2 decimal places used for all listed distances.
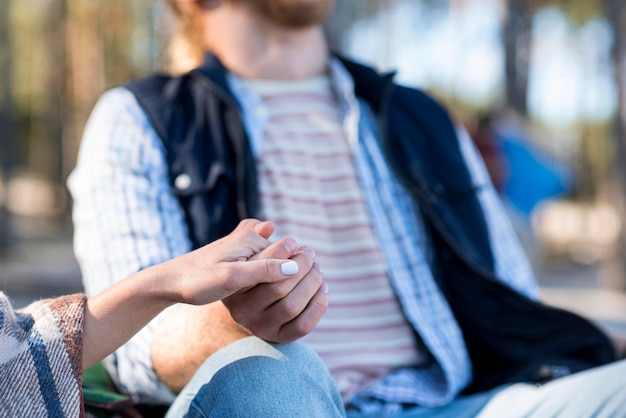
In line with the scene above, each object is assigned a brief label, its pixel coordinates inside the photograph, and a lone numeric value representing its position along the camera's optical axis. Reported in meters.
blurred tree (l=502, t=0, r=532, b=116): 15.21
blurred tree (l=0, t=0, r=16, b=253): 13.33
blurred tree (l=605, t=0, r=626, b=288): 10.75
